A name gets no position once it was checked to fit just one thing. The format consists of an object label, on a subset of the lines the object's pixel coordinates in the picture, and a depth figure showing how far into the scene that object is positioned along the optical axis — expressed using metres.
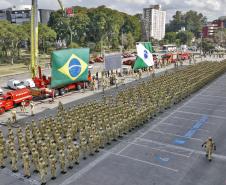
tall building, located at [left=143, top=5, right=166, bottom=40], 185.12
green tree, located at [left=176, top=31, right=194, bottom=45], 138.50
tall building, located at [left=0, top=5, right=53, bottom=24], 151.62
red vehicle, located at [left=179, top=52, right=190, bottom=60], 69.50
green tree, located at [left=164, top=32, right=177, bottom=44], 138.46
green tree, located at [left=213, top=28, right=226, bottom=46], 133.00
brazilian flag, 29.80
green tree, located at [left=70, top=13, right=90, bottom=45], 83.31
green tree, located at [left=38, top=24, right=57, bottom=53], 71.00
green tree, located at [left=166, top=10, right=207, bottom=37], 190.05
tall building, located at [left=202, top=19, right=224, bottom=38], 188.95
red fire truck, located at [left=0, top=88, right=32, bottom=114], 26.97
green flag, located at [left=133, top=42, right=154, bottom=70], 36.91
